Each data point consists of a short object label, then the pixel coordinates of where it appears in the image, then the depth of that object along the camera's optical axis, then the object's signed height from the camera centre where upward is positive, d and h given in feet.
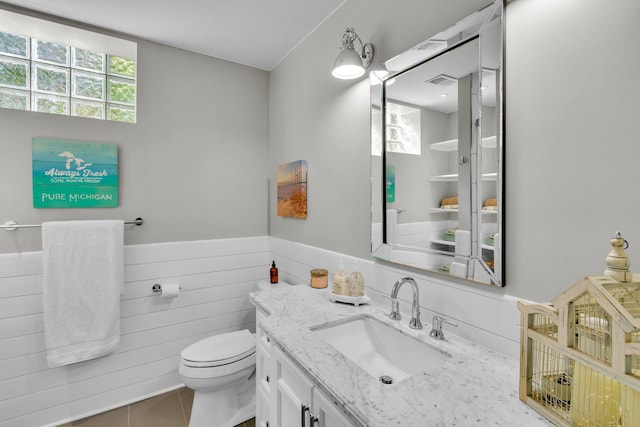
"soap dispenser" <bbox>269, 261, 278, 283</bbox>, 8.00 -1.76
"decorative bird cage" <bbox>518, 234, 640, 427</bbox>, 1.92 -1.03
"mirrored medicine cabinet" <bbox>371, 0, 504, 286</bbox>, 3.57 +0.75
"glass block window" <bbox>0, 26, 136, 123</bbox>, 6.46 +2.89
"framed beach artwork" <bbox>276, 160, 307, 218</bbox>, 7.23 +0.46
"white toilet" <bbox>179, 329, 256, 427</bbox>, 5.97 -3.36
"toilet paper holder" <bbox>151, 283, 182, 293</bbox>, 7.43 -1.96
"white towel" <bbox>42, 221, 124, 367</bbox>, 6.21 -1.69
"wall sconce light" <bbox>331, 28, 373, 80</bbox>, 4.80 +2.37
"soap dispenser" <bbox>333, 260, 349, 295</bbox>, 5.12 -1.27
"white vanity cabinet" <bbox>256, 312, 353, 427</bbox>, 3.05 -2.22
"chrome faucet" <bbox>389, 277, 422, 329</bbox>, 4.03 -1.24
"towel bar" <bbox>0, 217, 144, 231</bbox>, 6.07 -0.38
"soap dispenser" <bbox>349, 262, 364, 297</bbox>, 5.07 -1.29
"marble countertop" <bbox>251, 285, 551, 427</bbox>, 2.43 -1.65
